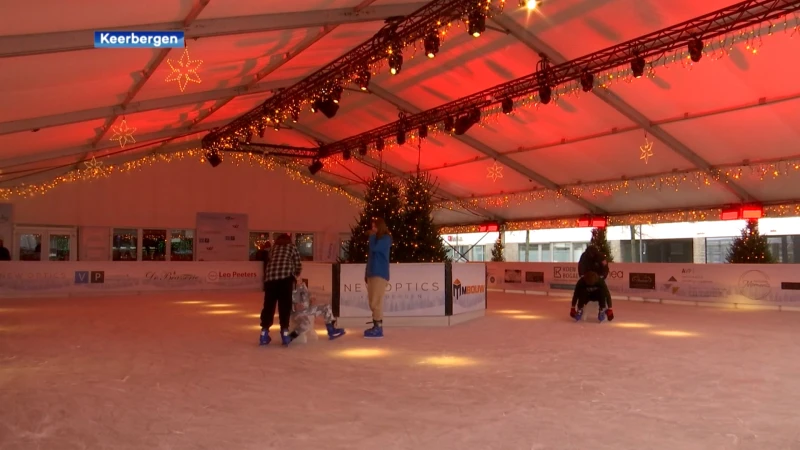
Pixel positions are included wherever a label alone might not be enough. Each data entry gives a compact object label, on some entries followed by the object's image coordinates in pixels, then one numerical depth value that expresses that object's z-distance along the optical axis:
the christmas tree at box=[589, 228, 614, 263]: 19.80
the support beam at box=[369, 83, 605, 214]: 15.30
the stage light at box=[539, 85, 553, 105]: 11.62
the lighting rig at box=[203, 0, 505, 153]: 9.00
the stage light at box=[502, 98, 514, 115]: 12.85
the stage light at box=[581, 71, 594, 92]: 10.98
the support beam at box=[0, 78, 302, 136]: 10.94
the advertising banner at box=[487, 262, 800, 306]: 12.83
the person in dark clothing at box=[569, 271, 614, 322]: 9.93
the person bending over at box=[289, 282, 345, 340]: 7.37
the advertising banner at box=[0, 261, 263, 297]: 15.20
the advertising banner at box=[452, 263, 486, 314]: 9.84
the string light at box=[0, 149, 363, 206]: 18.45
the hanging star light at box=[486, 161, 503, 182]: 18.41
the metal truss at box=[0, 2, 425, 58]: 6.79
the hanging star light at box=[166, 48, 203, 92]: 9.51
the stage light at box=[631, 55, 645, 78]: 9.99
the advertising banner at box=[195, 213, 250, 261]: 21.72
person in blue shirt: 7.95
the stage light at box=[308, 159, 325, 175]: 20.93
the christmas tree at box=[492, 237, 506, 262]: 23.37
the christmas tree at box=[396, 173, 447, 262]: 10.48
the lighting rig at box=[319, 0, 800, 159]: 8.67
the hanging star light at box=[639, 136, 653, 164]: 14.44
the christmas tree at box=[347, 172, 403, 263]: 10.60
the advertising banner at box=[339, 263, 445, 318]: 9.34
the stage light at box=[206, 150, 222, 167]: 20.33
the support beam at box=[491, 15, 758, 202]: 10.91
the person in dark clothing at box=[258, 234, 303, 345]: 7.29
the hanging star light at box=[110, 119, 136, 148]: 14.32
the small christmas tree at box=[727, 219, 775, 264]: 15.98
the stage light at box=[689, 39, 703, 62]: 9.11
